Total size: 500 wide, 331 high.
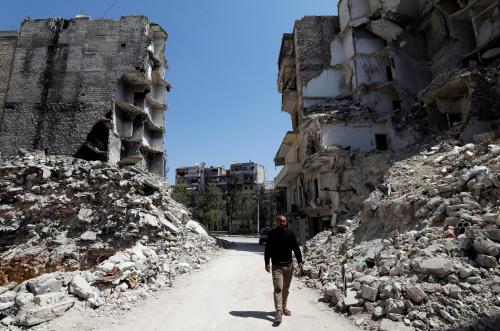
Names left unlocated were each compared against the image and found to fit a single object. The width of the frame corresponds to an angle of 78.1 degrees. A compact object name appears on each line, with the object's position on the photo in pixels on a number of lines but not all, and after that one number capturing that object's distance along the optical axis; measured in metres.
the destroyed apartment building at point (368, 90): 20.84
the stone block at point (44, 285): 7.18
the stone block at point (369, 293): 6.39
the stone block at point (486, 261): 5.70
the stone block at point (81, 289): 7.27
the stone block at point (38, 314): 6.12
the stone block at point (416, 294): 5.61
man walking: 6.23
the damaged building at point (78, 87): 26.25
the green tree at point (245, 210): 62.31
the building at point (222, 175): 84.50
